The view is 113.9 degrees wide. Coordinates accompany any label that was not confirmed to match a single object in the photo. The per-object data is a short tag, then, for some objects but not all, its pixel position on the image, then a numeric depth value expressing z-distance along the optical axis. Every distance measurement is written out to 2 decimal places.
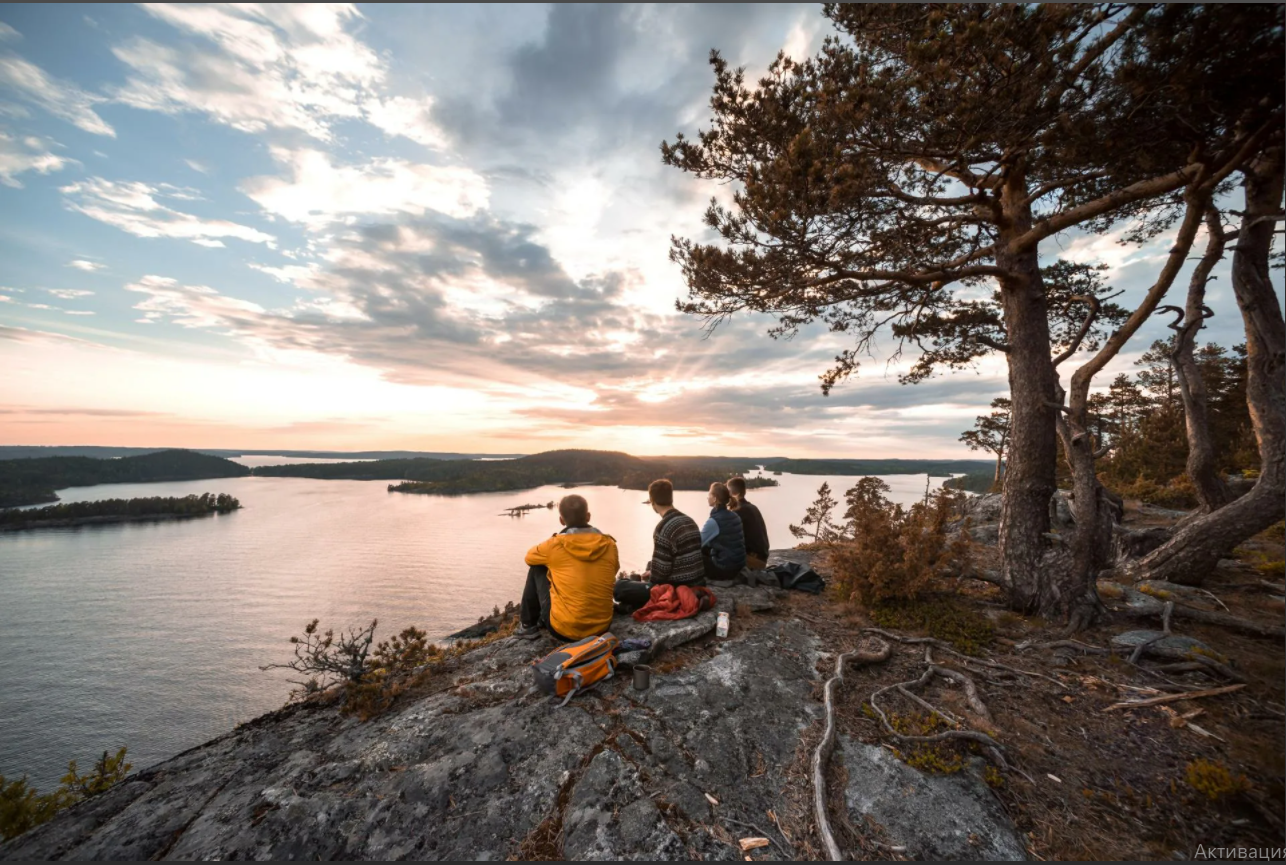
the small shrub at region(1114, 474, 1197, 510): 13.71
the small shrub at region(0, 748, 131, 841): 3.98
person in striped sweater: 6.10
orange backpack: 3.96
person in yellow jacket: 4.92
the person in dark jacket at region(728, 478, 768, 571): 8.19
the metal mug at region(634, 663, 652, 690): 4.11
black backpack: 7.48
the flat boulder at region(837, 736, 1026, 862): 2.54
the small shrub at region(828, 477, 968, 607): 6.24
